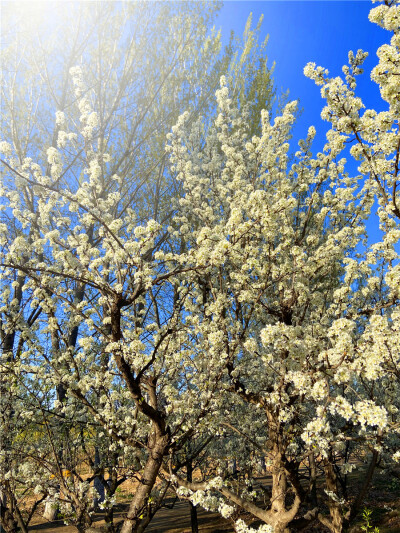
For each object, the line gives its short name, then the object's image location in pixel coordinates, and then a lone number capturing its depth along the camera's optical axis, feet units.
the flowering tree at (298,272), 11.69
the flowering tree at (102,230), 16.07
